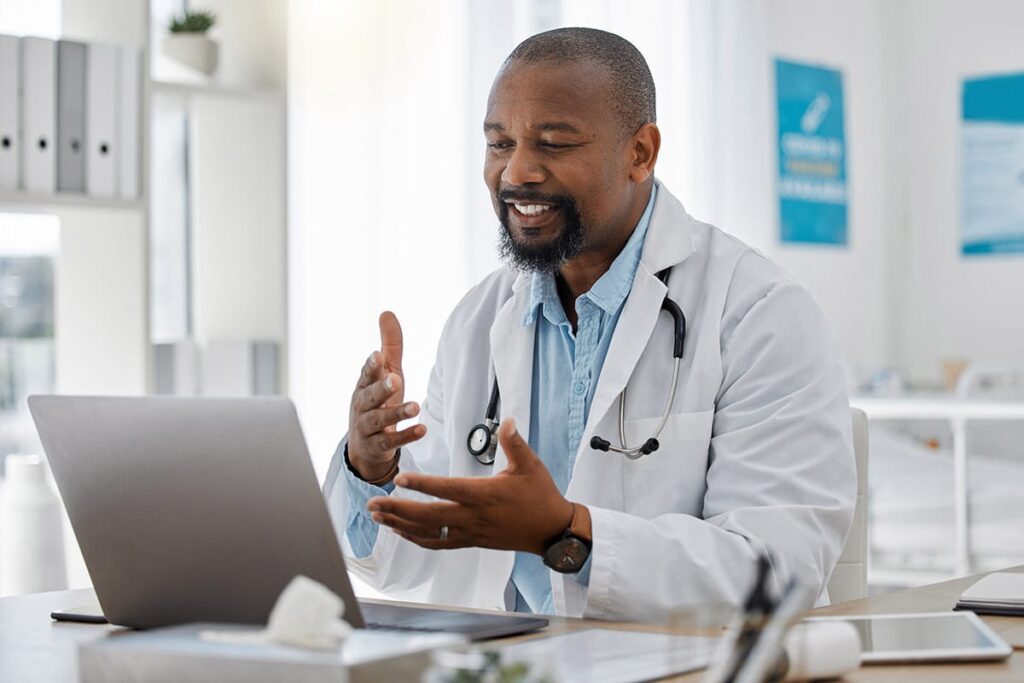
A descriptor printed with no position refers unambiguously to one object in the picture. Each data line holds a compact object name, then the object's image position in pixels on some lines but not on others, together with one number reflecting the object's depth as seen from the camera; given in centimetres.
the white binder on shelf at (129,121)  256
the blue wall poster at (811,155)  521
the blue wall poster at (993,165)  529
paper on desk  89
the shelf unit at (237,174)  299
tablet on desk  106
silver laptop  106
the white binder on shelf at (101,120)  251
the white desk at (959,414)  370
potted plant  284
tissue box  82
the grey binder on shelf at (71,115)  248
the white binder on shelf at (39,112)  243
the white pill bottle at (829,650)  97
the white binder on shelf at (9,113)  240
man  147
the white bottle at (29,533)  229
